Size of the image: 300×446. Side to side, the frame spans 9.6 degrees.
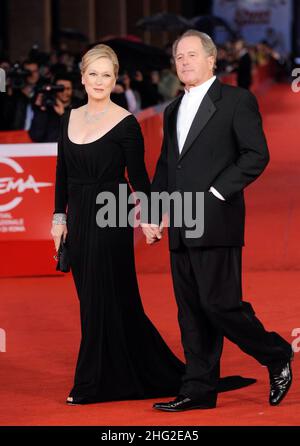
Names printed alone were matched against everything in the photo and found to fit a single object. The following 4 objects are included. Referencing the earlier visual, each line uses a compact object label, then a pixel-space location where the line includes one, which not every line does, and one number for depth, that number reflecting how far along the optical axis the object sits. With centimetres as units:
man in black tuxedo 897
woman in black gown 948
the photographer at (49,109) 1786
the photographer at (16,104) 2225
